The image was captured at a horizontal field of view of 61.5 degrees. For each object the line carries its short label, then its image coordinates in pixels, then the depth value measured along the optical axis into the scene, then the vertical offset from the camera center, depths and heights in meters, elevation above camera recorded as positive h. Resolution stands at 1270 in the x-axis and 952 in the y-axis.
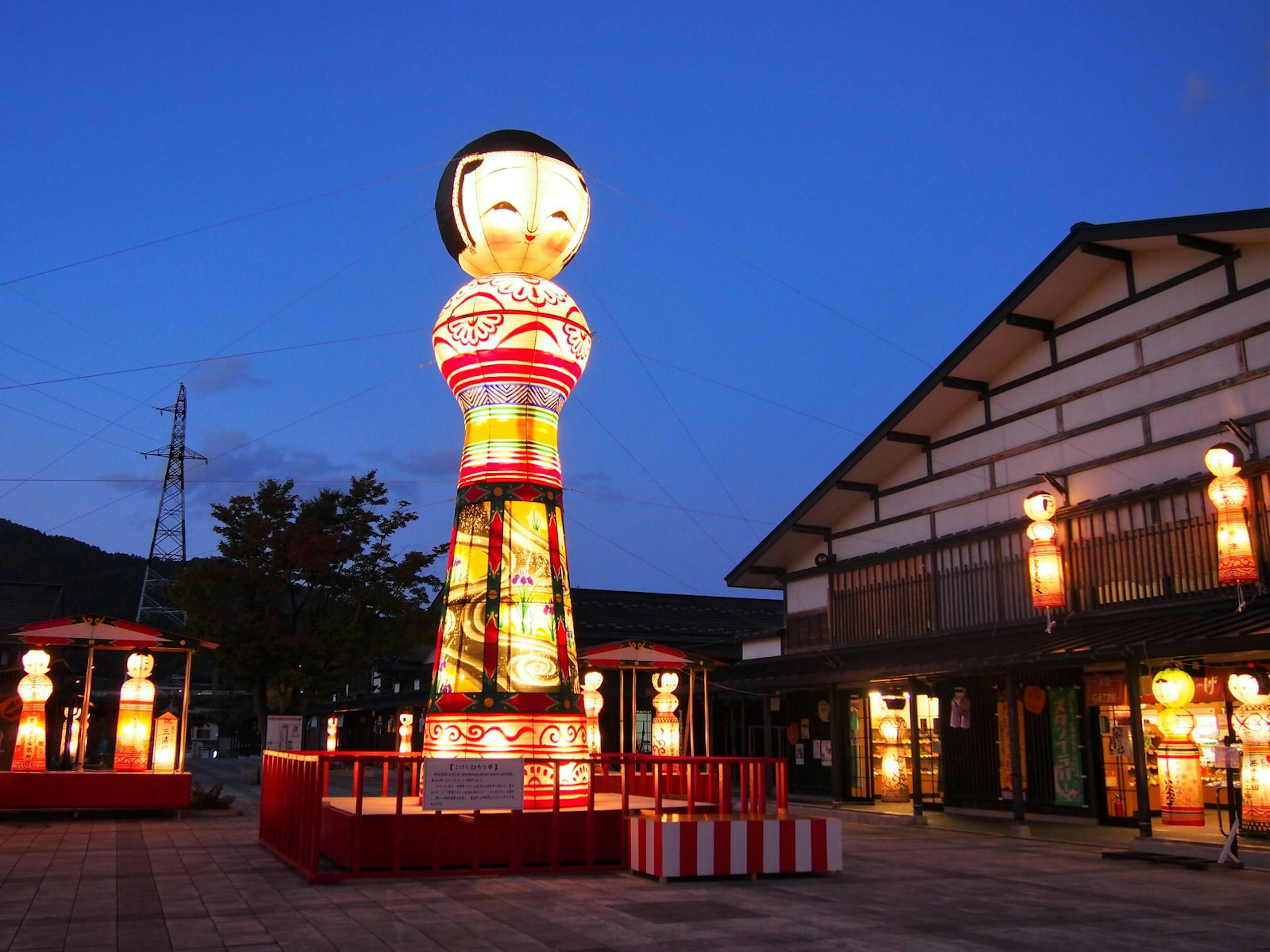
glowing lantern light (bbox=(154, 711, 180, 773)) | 19.33 -0.63
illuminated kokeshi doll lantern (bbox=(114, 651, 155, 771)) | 18.19 -0.17
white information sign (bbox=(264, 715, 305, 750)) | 21.95 -0.50
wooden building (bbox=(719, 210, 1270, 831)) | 14.22 +2.73
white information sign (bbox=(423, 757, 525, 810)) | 9.54 -0.67
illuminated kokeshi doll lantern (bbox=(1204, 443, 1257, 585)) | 13.01 +2.36
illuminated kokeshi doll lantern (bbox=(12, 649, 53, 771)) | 17.91 -0.09
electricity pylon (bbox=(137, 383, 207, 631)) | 51.53 +7.36
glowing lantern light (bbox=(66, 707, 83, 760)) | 28.94 -0.76
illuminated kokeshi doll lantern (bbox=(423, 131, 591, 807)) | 10.84 +2.58
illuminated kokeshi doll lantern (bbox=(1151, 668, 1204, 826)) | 13.14 -0.58
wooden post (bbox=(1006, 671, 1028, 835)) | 14.78 -0.76
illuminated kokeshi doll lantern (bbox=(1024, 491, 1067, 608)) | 16.22 +2.31
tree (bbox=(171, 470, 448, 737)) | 26.05 +2.85
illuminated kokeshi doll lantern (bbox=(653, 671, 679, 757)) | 18.77 -0.16
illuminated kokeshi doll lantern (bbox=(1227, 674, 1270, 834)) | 12.45 -0.40
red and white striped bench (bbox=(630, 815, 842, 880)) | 9.69 -1.25
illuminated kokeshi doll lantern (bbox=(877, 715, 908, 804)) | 21.19 -1.09
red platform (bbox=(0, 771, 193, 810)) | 16.66 -1.31
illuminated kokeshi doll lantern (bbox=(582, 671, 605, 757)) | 19.30 +0.23
